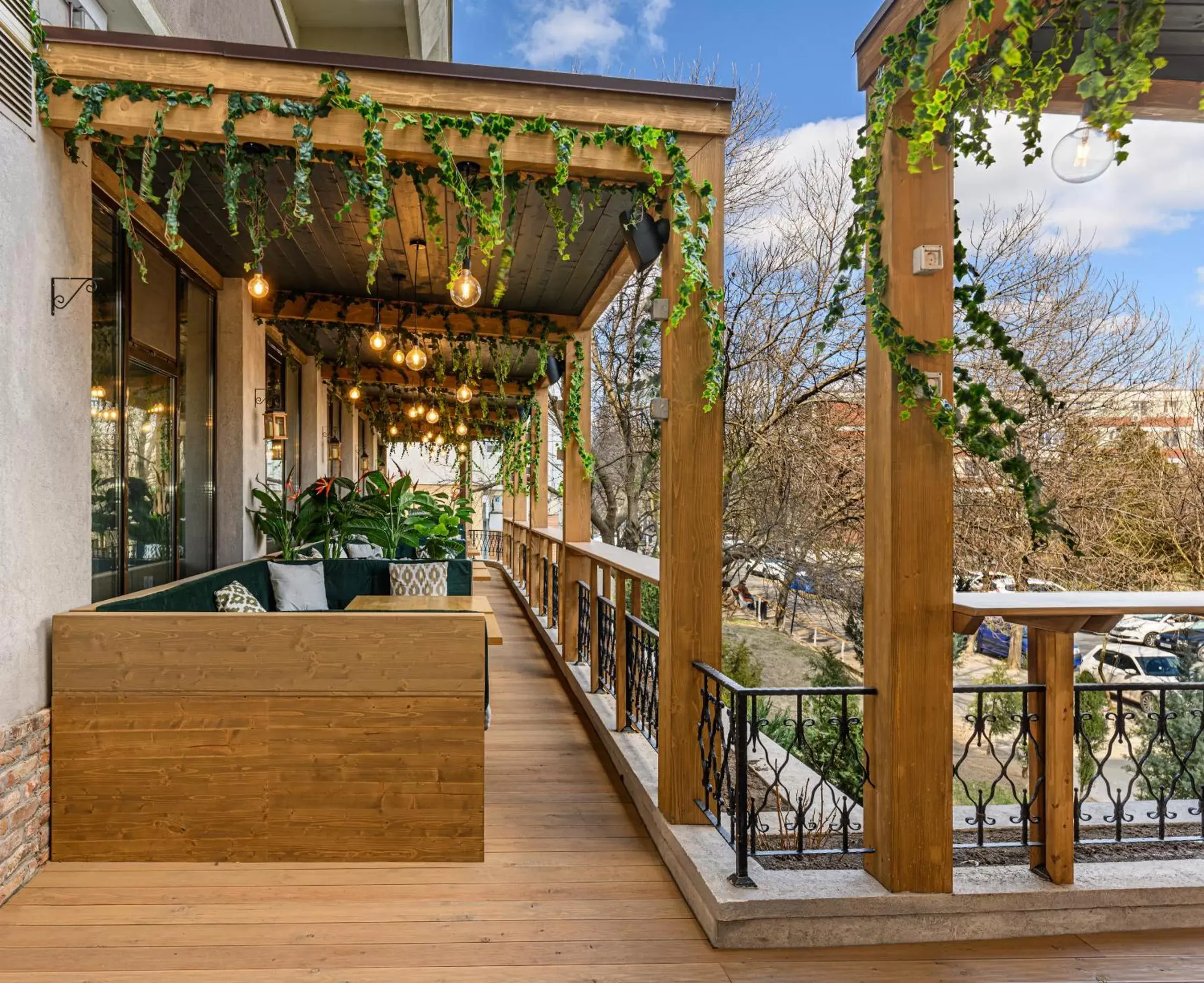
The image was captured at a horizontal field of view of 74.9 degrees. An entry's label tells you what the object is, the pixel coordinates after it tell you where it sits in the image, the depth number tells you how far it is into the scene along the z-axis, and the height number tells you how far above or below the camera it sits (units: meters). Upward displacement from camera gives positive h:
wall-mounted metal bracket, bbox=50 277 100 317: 3.07 +0.82
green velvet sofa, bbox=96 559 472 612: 4.45 -0.56
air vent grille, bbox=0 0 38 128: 2.83 +1.62
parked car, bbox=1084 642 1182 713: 7.31 -1.56
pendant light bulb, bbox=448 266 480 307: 3.70 +1.02
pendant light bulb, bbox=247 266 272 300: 4.15 +1.16
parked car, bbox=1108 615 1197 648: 7.32 -1.21
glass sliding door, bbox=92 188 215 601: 4.02 +0.50
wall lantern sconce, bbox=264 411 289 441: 6.62 +0.66
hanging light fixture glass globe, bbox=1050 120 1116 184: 1.86 +0.83
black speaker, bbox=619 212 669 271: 3.43 +1.18
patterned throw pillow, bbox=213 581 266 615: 4.31 -0.53
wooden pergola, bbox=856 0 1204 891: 2.55 -0.23
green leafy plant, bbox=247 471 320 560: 6.16 -0.13
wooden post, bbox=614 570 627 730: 4.43 -0.87
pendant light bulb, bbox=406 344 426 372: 5.83 +1.08
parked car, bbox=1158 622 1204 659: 6.88 -1.26
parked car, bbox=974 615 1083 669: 8.54 -1.56
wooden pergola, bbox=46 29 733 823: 3.09 +1.50
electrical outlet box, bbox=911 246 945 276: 2.53 +0.78
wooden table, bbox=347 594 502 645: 4.08 -0.56
